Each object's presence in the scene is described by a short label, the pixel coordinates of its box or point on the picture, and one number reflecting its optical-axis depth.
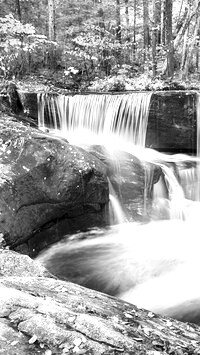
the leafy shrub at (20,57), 11.05
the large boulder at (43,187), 6.31
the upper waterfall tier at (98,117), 10.77
